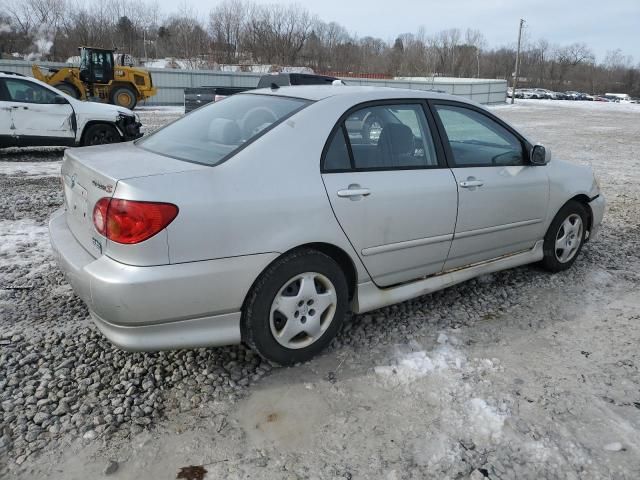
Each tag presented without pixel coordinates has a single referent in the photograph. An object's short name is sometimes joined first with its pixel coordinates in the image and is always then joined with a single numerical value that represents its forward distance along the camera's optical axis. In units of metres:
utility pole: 46.12
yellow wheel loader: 20.66
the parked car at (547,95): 64.21
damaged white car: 9.45
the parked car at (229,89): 13.19
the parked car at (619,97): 73.00
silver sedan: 2.50
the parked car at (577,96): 67.69
